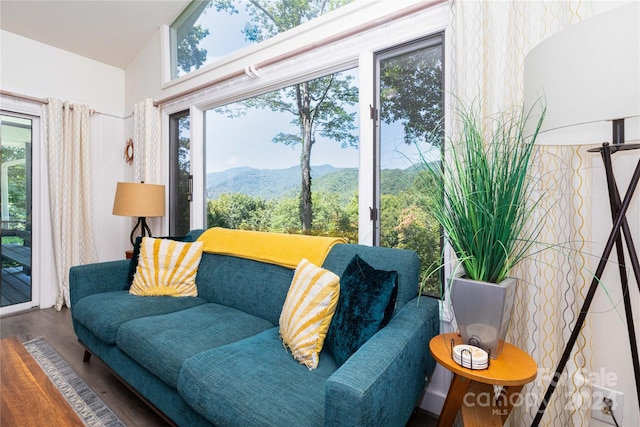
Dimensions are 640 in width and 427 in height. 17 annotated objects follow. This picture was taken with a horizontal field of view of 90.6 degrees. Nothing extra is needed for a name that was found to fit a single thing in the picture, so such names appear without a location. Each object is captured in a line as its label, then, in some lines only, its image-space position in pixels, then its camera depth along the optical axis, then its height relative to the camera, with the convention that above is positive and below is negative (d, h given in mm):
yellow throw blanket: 1814 -225
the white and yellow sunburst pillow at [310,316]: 1316 -459
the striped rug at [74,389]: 1607 -1055
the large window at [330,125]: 1882 +631
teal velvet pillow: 1255 -411
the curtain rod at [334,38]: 1751 +1140
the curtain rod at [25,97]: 3012 +1122
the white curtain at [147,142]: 3391 +746
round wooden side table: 1015 -619
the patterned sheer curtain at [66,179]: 3305 +339
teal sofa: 1001 -609
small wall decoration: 3812 +711
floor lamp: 865 +369
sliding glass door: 3209 +17
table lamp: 2965 +99
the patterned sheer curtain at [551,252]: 1283 -174
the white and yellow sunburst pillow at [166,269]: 2193 -415
